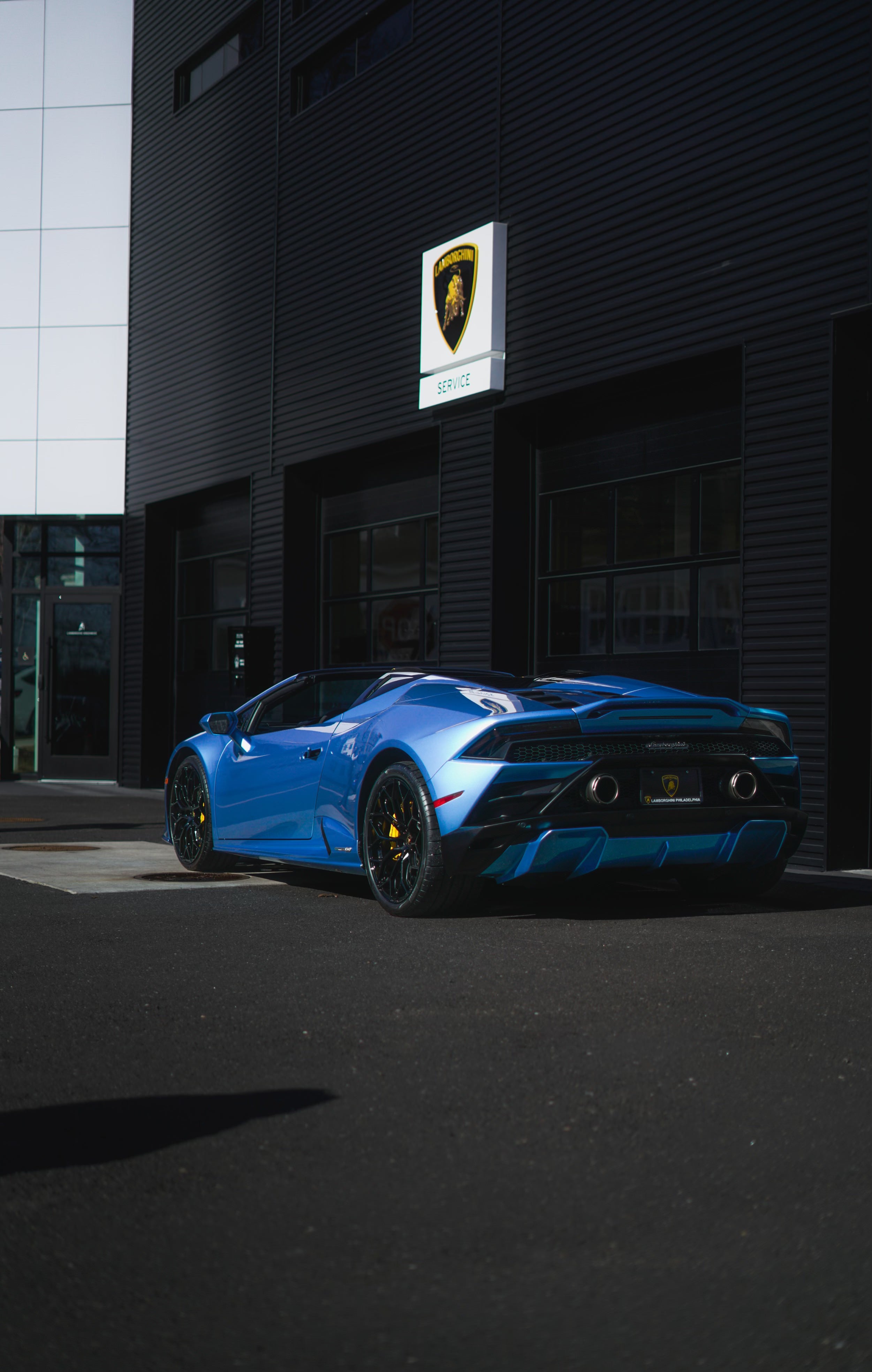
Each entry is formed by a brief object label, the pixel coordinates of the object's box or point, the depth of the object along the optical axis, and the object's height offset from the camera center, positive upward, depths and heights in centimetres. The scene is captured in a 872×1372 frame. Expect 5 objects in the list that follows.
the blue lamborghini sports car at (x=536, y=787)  701 -60
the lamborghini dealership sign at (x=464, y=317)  1455 +339
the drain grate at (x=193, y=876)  937 -136
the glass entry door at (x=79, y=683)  2362 -41
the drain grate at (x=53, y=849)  1138 -146
